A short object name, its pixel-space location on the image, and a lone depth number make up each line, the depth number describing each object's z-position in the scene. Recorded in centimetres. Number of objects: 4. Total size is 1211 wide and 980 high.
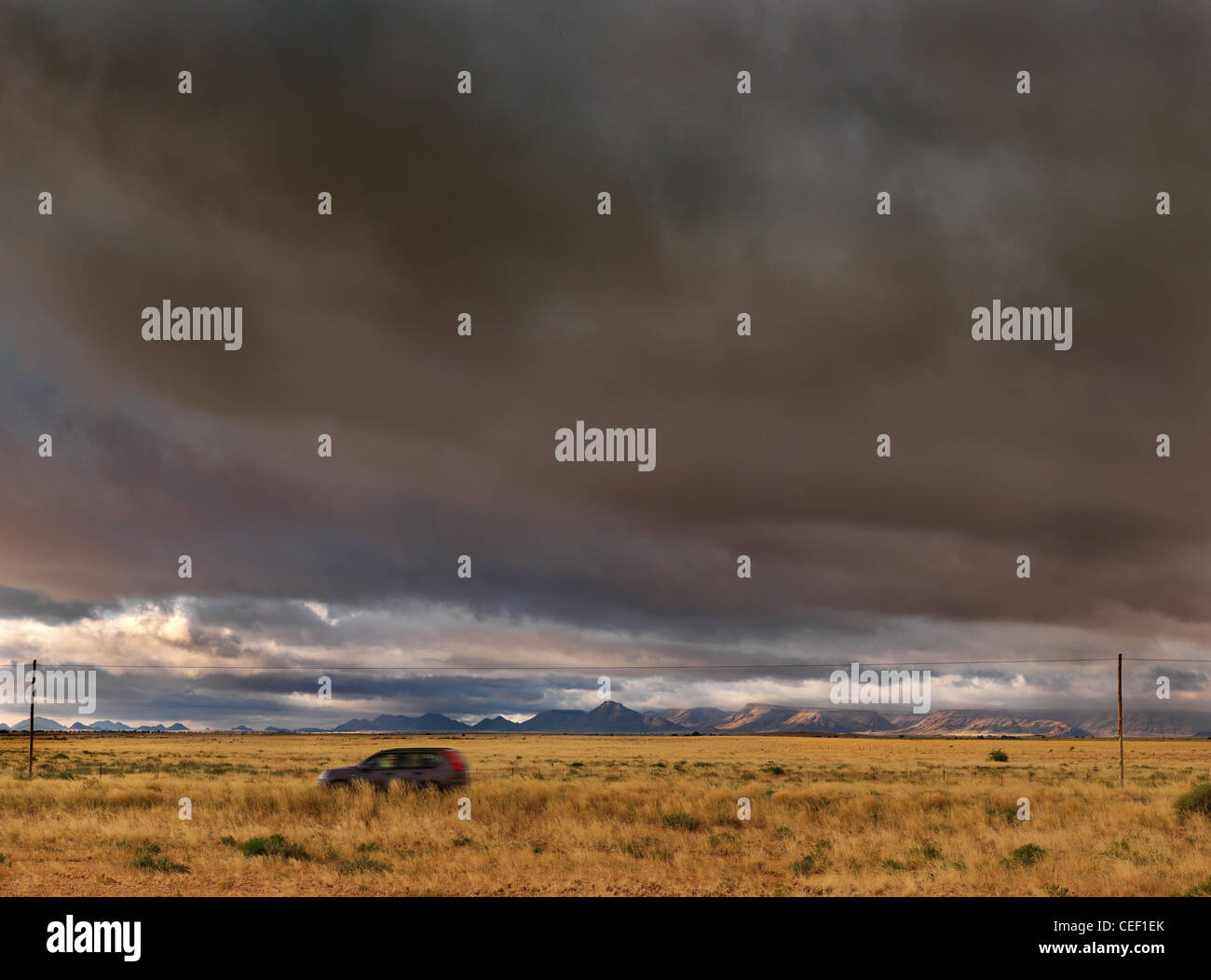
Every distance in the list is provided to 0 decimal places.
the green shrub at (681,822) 2044
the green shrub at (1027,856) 1606
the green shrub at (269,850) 1608
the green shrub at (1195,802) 2331
